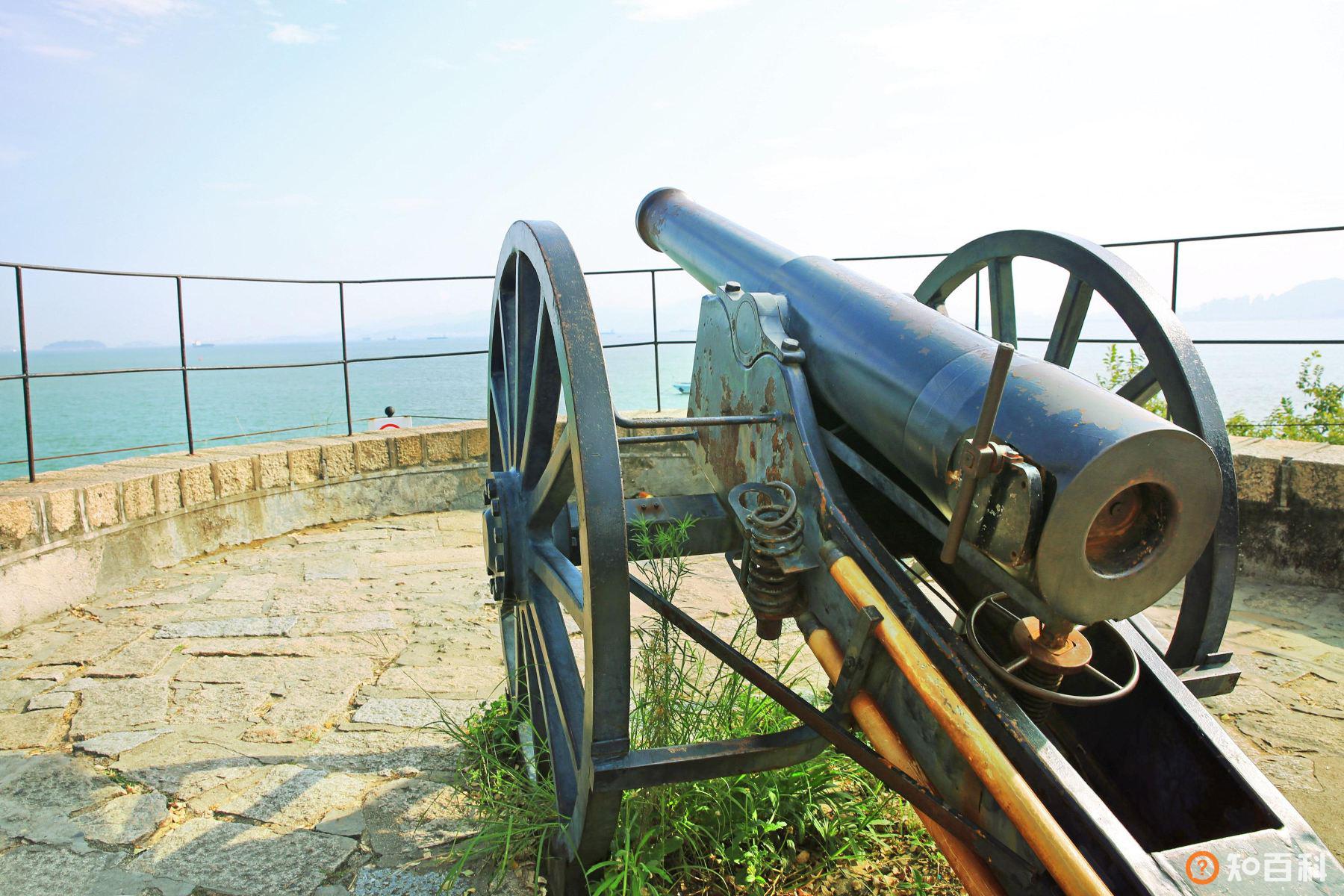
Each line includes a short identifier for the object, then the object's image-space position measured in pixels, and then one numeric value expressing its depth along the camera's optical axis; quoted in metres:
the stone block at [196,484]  5.07
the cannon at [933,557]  1.40
